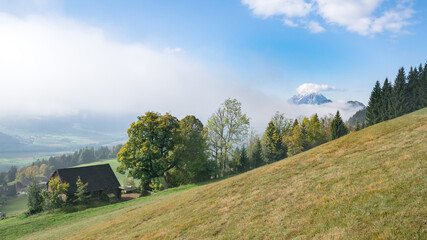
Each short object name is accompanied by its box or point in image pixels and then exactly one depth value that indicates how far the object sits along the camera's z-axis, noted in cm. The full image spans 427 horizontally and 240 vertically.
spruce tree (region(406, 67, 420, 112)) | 7020
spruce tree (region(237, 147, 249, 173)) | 6360
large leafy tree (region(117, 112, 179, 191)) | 4231
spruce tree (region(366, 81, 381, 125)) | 7749
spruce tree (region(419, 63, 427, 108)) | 6740
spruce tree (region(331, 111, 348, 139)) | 6588
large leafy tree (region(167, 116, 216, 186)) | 4312
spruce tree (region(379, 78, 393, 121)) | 7294
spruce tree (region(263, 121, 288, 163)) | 7150
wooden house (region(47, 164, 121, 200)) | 4310
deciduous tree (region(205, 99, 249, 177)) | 4741
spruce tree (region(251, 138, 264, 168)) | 7106
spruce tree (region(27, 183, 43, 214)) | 3584
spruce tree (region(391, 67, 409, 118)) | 6894
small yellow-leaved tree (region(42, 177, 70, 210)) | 3453
